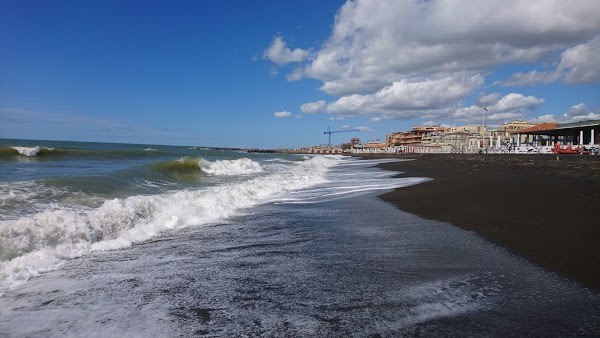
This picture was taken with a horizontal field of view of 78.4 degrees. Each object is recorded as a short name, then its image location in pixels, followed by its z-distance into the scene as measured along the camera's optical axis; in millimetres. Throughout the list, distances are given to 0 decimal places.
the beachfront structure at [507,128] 87188
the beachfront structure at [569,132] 38416
